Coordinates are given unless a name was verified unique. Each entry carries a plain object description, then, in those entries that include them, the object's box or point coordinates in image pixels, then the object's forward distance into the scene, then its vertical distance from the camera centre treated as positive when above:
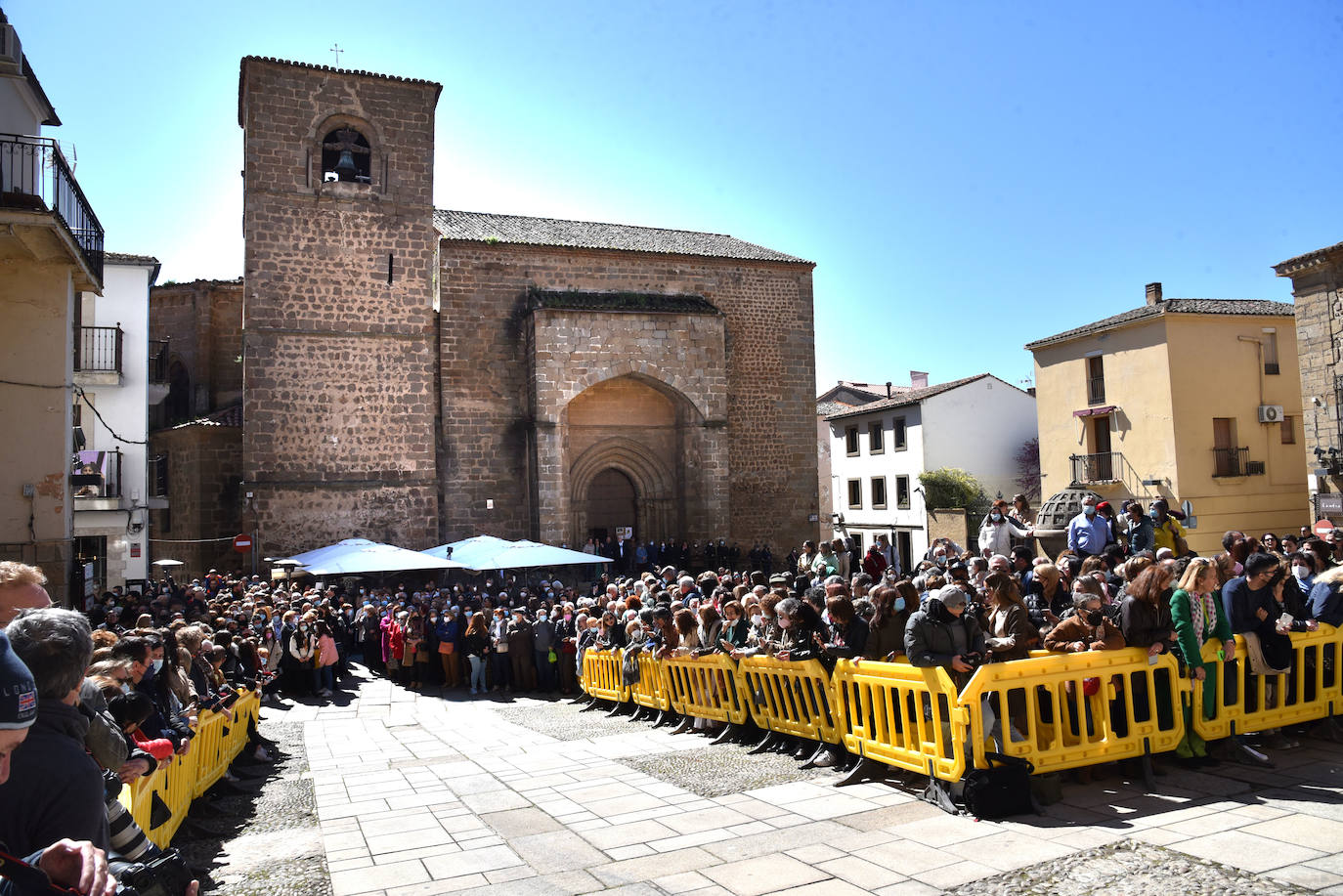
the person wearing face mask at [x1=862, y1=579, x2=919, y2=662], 5.93 -0.83
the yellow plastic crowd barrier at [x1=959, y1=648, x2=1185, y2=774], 4.98 -1.22
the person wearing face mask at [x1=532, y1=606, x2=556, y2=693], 12.53 -1.92
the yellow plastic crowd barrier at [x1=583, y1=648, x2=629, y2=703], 10.09 -1.94
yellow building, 22.66 +2.01
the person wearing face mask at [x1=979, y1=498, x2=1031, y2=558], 10.16 -0.39
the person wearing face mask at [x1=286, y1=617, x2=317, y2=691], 12.45 -1.77
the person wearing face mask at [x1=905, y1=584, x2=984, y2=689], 5.07 -0.78
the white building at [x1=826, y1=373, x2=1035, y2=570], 31.27 +1.95
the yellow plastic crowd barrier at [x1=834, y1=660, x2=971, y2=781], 5.04 -1.31
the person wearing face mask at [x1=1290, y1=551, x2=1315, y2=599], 7.16 -0.65
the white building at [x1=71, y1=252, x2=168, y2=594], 20.59 +2.44
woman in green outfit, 5.36 -0.81
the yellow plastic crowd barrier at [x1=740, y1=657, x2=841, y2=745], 6.32 -1.44
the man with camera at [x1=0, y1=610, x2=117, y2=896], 2.00 -0.75
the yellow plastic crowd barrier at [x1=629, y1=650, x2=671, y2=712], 8.88 -1.82
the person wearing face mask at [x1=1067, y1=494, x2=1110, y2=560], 9.38 -0.41
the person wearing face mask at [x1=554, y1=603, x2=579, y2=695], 12.14 -1.84
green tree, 30.02 +0.31
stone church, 20.56 +3.86
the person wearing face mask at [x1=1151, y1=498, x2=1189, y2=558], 9.35 -0.39
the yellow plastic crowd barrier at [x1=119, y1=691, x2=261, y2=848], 4.32 -1.56
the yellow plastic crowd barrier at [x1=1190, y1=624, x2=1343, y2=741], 5.56 -1.32
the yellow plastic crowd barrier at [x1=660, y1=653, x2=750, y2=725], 7.54 -1.60
